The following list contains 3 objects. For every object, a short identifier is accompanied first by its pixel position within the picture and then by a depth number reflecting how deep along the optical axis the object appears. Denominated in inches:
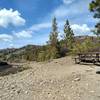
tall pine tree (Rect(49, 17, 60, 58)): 693.8
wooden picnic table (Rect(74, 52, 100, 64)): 354.7
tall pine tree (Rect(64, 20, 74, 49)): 994.3
